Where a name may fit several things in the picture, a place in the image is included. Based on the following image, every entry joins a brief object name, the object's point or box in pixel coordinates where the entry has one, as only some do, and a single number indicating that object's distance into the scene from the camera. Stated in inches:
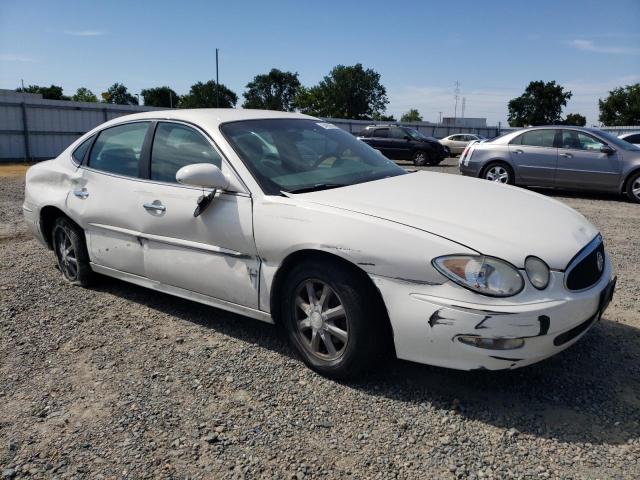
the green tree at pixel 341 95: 3314.5
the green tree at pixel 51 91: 3300.0
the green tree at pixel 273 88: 3868.1
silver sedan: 393.4
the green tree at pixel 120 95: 3796.8
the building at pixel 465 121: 2461.6
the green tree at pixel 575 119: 3446.4
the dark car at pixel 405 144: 773.3
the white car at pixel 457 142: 1091.3
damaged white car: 100.3
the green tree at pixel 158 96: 3816.4
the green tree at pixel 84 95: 3445.4
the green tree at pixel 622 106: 2471.7
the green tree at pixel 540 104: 3393.2
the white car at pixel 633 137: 592.7
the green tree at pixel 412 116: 4210.1
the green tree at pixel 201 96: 3595.0
